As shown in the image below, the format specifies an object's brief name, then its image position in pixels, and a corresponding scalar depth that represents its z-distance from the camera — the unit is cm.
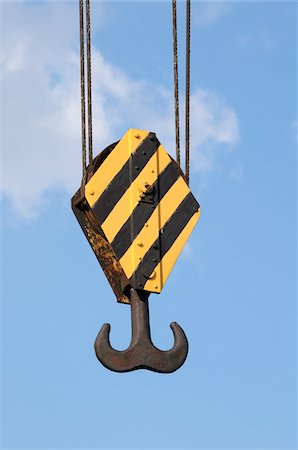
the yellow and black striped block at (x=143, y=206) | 689
